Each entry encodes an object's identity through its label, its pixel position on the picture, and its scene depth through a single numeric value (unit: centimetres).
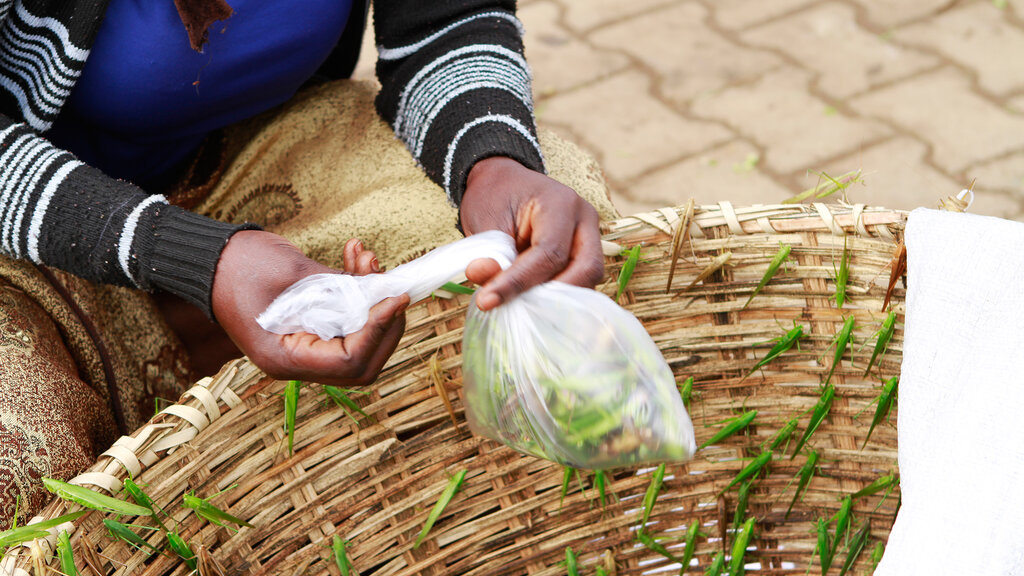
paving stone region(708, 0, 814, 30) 293
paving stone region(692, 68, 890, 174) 251
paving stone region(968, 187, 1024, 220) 228
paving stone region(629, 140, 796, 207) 241
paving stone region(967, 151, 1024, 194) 235
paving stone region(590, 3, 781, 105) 275
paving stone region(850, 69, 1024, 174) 245
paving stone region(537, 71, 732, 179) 257
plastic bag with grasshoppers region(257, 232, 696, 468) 161
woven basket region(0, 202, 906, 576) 175
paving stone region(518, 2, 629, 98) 281
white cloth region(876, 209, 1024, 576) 153
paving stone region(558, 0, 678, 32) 301
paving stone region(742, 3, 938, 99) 269
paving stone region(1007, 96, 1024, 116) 254
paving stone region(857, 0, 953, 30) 287
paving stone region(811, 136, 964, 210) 236
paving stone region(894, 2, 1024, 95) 264
